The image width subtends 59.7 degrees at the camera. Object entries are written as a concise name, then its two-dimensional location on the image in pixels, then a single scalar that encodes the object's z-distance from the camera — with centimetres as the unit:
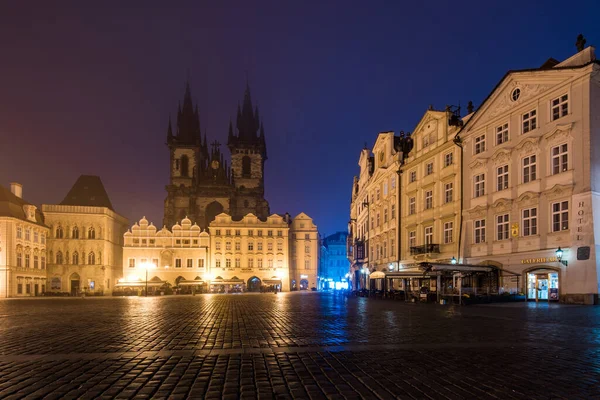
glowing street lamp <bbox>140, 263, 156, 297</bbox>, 8632
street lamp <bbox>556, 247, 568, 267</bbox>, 2588
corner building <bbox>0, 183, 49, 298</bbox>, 6475
